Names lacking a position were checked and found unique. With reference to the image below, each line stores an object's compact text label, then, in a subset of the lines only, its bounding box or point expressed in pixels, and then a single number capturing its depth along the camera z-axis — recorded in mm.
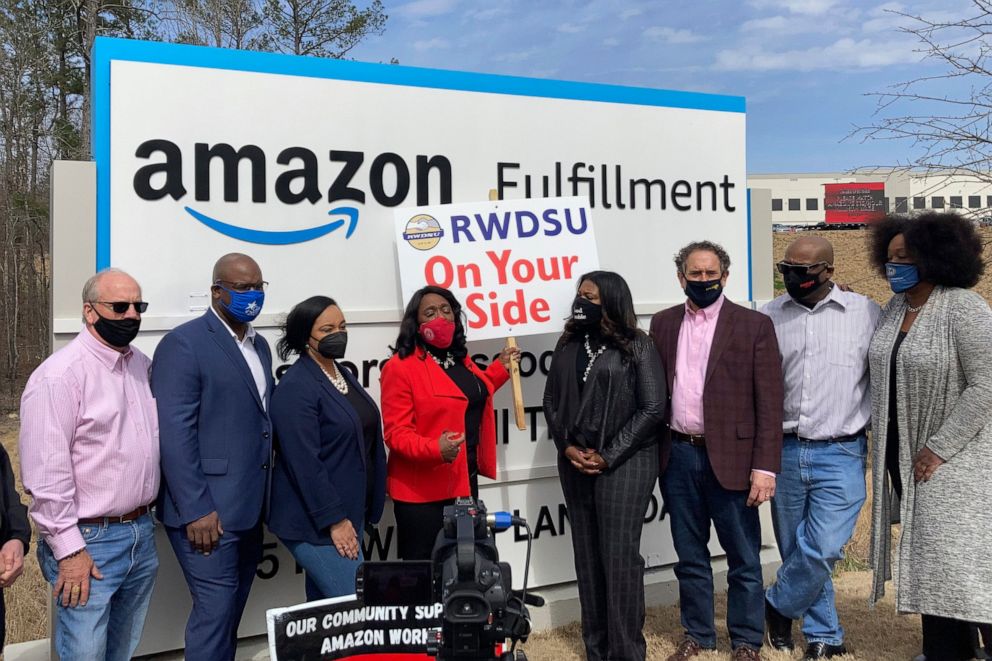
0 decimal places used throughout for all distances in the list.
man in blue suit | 3703
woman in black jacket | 4461
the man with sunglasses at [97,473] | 3281
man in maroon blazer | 4488
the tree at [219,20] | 18469
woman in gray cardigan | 4066
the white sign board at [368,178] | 4566
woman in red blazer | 4461
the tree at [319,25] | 21375
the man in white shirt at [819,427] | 4570
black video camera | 2217
